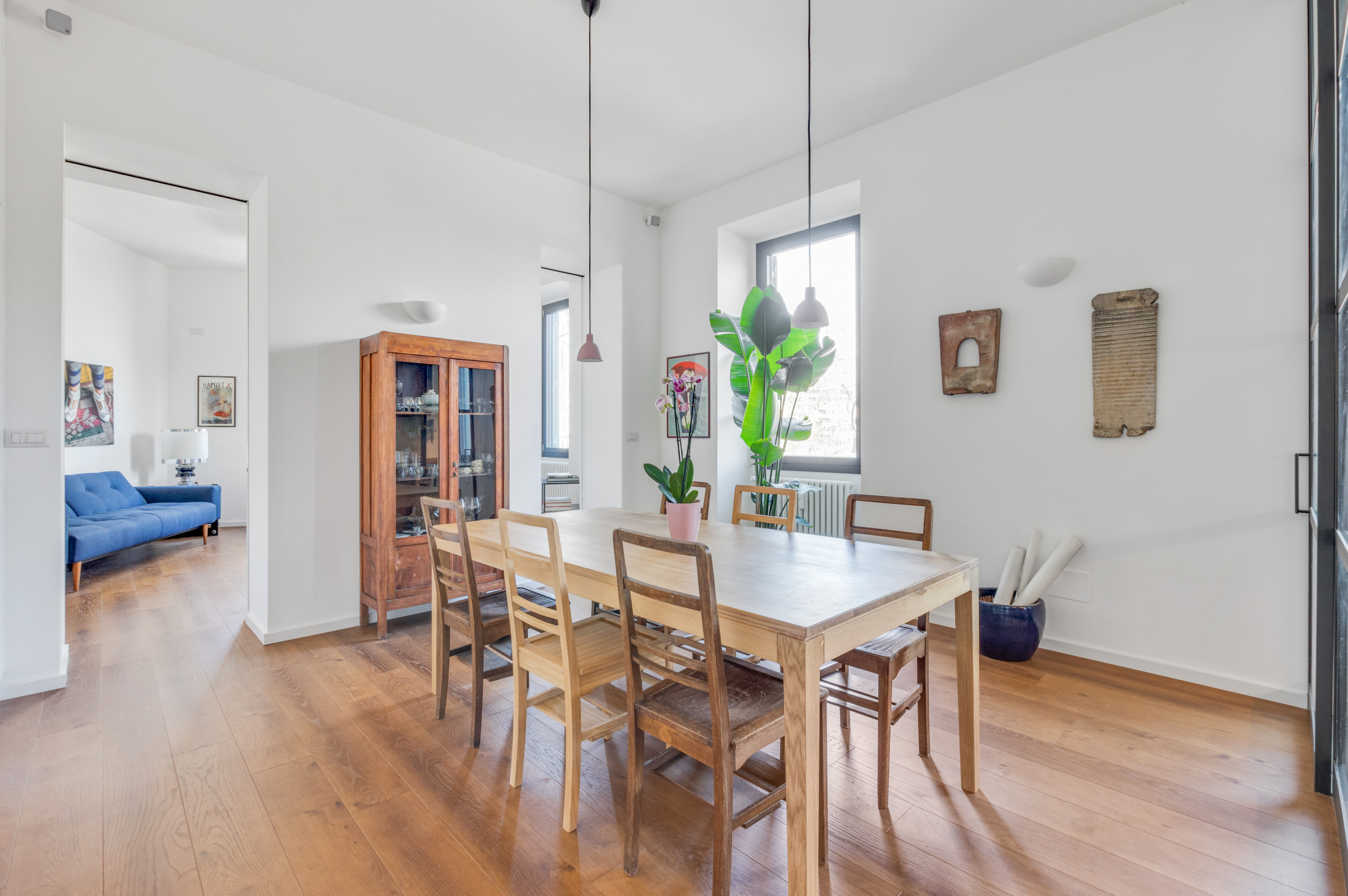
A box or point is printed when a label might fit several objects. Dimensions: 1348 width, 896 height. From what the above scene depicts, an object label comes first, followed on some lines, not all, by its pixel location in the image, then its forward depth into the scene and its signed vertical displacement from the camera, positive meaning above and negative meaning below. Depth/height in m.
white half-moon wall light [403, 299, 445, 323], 3.80 +0.87
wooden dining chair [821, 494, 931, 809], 1.86 -0.76
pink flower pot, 2.26 -0.26
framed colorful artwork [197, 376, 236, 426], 7.29 +0.59
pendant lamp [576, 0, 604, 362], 2.78 +2.02
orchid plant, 2.29 -0.06
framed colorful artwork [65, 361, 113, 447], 5.61 +0.44
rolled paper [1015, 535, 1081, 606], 3.02 -0.60
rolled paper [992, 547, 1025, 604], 3.13 -0.66
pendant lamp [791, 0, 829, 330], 2.71 +0.61
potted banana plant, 3.79 +0.55
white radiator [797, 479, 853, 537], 4.38 -0.43
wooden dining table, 1.34 -0.39
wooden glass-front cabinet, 3.47 +0.02
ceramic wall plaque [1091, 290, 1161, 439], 2.85 +0.42
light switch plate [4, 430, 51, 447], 2.65 +0.05
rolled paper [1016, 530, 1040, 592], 3.17 -0.57
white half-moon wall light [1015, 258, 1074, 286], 3.05 +0.90
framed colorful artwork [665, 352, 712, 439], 4.88 +0.40
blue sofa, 4.57 -0.57
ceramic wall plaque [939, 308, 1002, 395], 3.34 +0.57
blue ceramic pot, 2.97 -0.89
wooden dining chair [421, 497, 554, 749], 2.22 -0.65
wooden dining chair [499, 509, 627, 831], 1.80 -0.67
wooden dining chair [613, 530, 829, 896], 1.41 -0.68
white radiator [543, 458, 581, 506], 5.64 -0.38
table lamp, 6.62 -0.01
